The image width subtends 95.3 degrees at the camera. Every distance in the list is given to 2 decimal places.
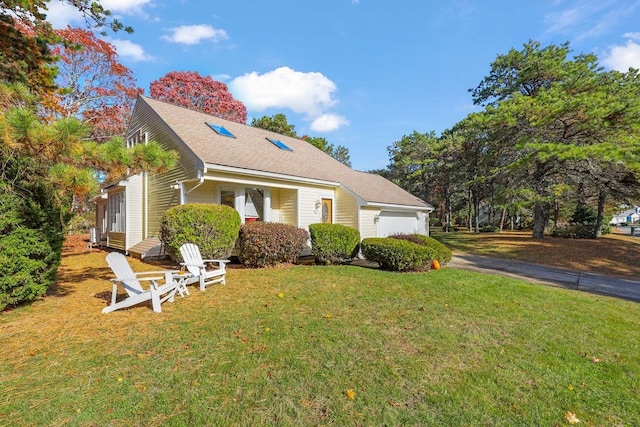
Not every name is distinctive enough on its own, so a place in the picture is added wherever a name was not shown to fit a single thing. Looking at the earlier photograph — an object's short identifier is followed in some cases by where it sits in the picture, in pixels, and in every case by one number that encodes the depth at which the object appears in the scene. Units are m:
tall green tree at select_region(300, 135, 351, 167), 29.00
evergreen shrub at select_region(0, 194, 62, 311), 4.56
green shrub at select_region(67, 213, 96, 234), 19.42
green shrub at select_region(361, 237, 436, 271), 8.28
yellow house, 9.96
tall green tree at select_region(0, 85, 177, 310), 3.79
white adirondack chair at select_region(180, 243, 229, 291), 6.17
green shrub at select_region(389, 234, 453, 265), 9.29
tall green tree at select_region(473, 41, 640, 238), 12.59
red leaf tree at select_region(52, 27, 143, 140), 17.41
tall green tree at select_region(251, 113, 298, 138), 26.33
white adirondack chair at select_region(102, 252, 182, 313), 4.79
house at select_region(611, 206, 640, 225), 66.03
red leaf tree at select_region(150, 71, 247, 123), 24.02
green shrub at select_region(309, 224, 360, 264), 9.23
